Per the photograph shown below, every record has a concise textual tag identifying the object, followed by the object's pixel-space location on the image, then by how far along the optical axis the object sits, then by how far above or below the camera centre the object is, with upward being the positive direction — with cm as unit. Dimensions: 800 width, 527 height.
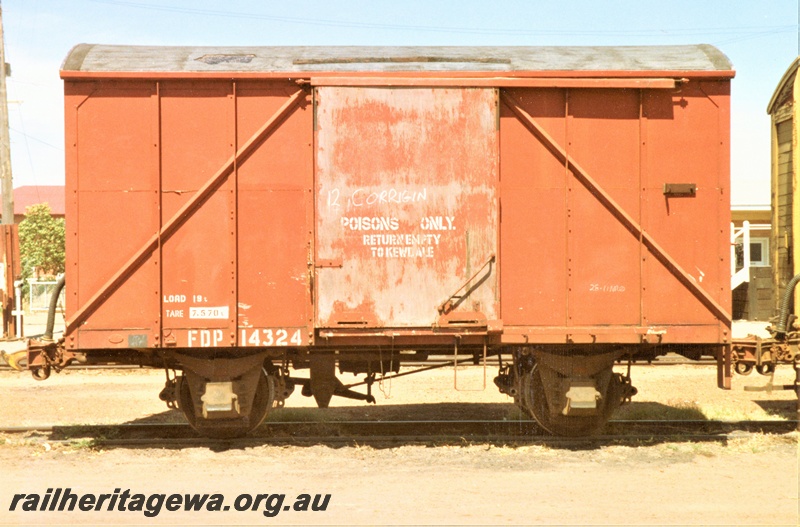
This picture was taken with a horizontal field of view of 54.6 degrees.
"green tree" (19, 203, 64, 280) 3503 +71
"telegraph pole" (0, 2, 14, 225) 2058 +268
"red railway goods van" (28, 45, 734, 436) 840 +55
